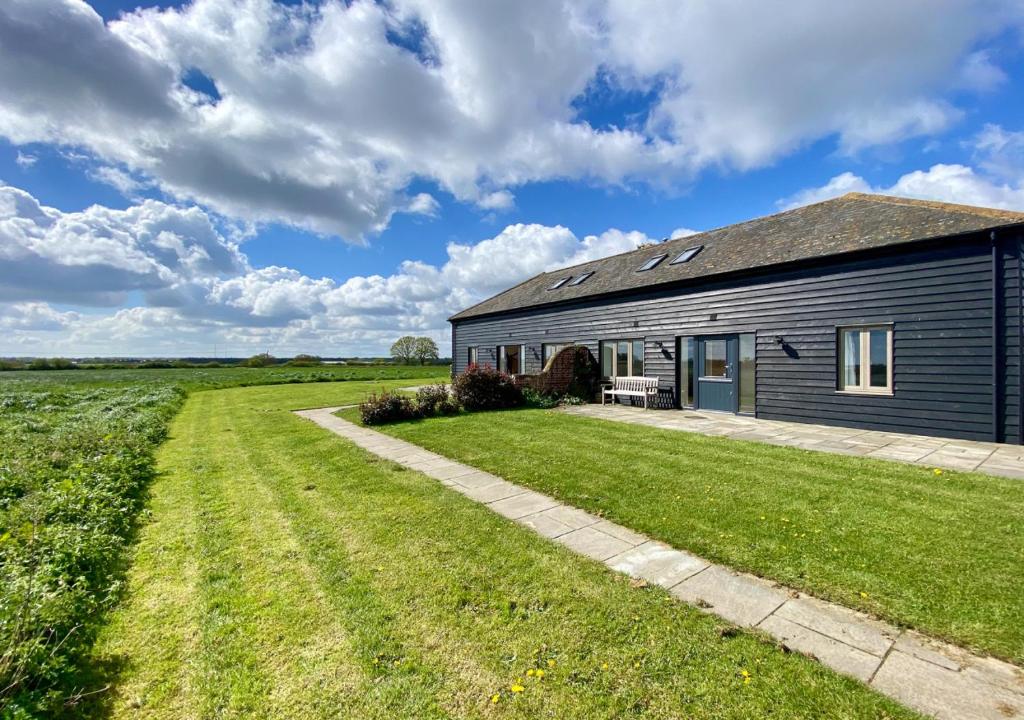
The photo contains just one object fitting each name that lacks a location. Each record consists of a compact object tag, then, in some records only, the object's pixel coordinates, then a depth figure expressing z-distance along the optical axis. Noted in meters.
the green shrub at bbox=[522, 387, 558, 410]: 13.34
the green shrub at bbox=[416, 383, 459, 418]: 11.70
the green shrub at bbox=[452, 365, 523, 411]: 12.45
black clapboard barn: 7.57
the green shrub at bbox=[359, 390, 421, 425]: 10.56
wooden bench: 12.68
